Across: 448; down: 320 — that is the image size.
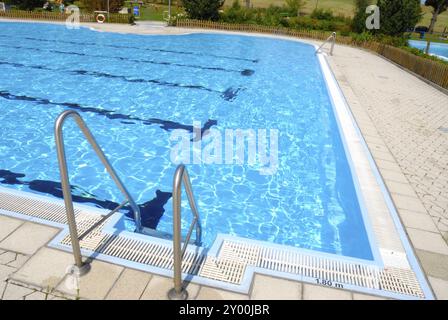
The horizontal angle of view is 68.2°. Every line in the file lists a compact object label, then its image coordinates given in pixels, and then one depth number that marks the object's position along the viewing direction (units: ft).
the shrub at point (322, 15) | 125.92
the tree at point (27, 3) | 105.91
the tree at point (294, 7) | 139.38
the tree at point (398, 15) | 89.76
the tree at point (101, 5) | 107.86
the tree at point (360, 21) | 102.06
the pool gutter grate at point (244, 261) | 11.57
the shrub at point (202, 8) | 97.76
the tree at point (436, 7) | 159.53
